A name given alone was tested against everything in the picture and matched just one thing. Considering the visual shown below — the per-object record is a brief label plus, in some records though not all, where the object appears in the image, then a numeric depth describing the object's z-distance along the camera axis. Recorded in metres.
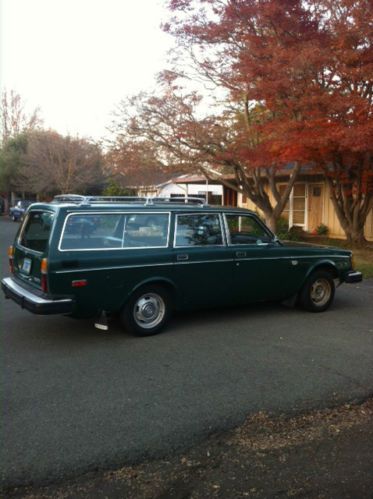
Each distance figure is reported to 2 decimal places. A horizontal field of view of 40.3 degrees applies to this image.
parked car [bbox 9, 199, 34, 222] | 36.91
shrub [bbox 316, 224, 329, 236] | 20.62
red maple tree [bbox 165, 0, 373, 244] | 11.95
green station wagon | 5.87
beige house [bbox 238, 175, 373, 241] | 20.50
